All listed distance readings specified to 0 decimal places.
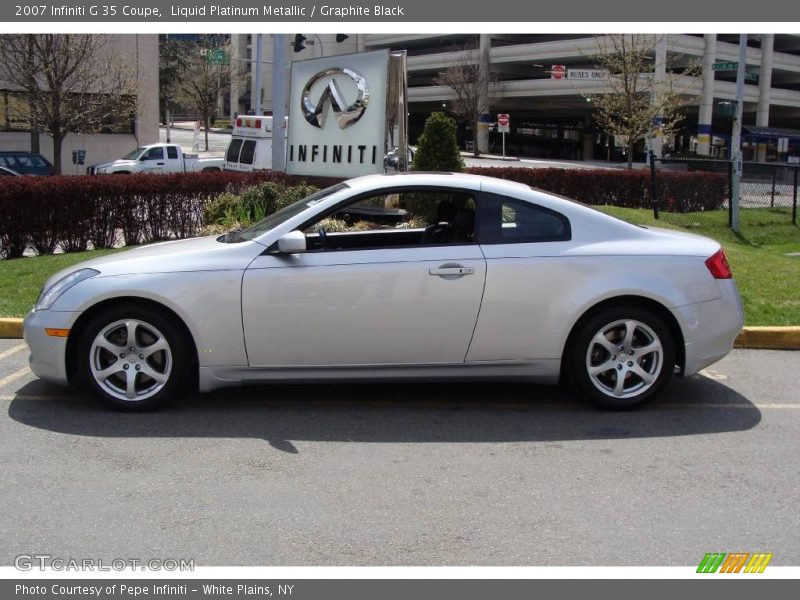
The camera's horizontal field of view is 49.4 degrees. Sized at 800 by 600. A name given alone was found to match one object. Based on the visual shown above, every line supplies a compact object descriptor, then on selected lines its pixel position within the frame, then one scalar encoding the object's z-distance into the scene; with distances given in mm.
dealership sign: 13930
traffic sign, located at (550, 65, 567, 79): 55344
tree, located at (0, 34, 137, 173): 25578
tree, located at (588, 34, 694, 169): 27961
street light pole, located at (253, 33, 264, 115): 37109
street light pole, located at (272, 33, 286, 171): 16938
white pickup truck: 30031
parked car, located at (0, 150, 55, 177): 27453
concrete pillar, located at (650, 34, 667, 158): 49456
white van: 25359
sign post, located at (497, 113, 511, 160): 48562
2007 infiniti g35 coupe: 5500
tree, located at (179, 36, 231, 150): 55531
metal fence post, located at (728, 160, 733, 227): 18134
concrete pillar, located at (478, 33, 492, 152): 62394
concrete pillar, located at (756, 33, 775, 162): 60625
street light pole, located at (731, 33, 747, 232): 17781
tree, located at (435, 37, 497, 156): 61500
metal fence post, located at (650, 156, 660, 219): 17545
